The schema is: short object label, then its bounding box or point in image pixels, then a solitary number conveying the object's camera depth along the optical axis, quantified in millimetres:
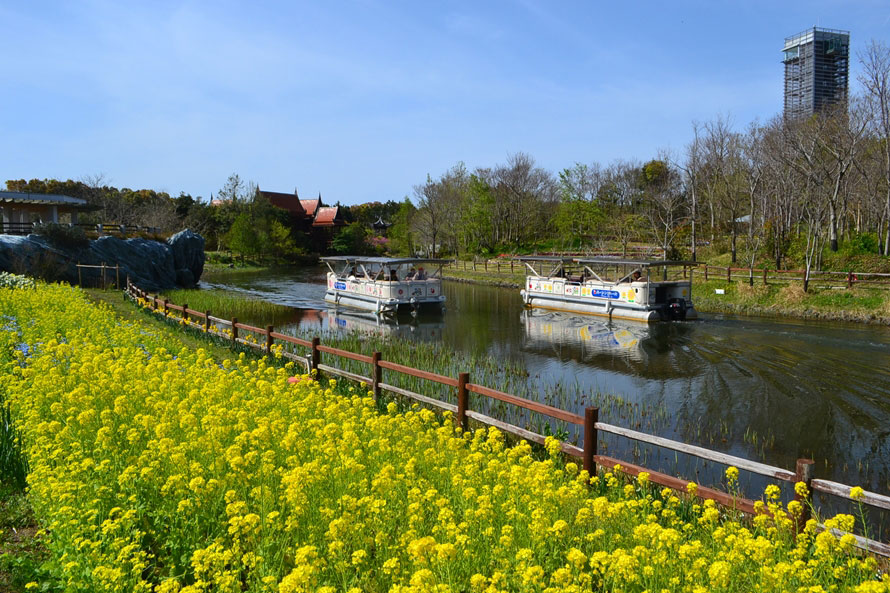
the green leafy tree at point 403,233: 73750
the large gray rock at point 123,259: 31234
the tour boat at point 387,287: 28953
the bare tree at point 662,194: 48475
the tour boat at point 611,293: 25719
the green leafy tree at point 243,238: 67562
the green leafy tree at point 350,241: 75250
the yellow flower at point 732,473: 5730
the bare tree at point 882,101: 29812
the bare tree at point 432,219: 69188
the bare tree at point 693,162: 43125
